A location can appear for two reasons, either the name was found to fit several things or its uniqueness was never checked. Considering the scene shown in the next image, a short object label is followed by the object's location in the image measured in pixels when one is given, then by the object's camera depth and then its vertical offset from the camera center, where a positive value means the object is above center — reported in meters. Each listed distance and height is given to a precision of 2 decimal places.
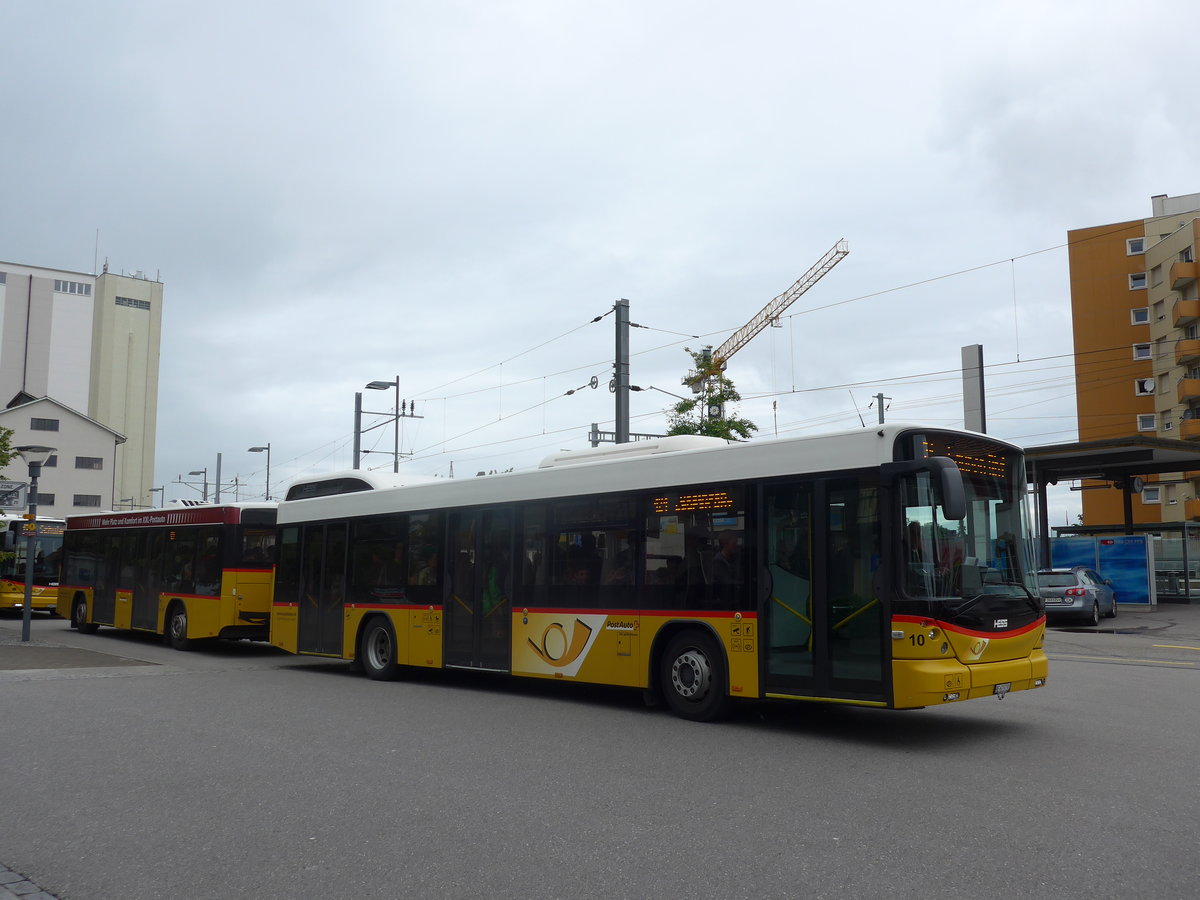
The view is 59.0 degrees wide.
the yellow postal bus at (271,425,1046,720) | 8.88 -0.03
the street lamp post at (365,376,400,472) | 35.43 +5.96
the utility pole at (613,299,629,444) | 21.78 +4.12
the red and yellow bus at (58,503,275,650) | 19.45 -0.09
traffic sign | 33.31 +2.33
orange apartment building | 60.56 +14.21
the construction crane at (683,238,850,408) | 67.46 +16.61
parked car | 25.91 -0.61
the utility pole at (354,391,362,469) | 37.29 +5.20
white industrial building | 75.69 +16.83
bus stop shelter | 30.58 +3.49
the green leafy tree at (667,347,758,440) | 31.79 +4.82
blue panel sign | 32.62 +0.32
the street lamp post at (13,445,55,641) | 20.69 +1.44
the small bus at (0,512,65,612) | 29.58 -0.14
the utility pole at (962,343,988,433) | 29.34 +5.14
